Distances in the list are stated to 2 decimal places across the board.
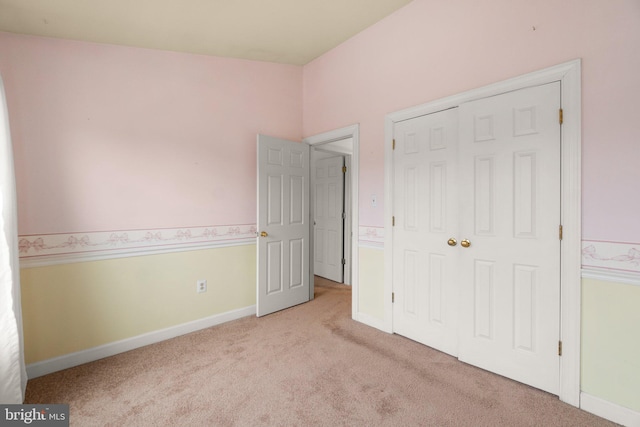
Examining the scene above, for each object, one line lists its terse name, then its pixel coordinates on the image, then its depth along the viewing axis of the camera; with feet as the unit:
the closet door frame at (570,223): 5.88
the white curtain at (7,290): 5.45
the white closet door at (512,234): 6.25
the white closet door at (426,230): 7.84
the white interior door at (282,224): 10.49
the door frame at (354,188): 9.98
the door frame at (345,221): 14.61
